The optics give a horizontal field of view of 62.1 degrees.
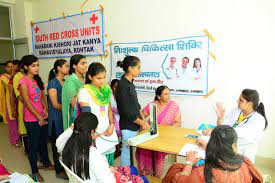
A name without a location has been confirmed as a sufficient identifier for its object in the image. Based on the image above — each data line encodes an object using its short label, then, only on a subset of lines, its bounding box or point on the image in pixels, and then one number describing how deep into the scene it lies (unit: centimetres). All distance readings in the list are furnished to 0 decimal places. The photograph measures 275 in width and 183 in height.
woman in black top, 205
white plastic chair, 123
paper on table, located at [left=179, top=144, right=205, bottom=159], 164
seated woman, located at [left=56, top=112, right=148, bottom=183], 130
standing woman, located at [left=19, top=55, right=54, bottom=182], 252
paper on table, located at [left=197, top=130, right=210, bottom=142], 182
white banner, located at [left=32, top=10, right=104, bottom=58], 398
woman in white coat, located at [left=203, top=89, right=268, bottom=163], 172
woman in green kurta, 230
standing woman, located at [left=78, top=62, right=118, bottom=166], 202
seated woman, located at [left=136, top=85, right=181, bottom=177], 245
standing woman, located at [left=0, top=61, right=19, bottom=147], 389
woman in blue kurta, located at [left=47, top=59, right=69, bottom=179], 256
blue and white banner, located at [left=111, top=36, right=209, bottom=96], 303
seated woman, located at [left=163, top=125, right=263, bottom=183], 107
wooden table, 177
